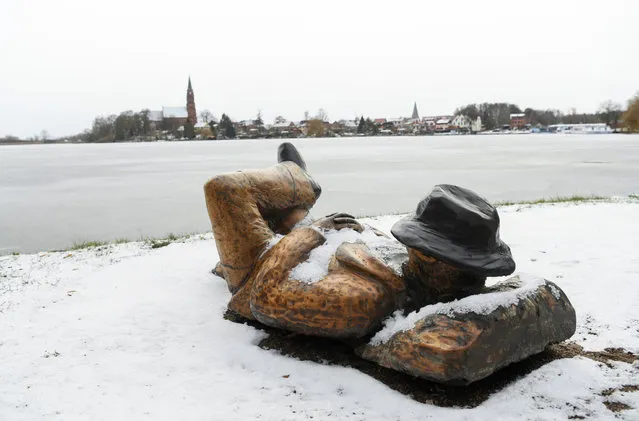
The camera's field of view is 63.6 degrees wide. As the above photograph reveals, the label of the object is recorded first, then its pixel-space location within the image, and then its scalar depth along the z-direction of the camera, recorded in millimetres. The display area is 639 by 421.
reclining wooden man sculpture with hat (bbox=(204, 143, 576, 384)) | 3086
